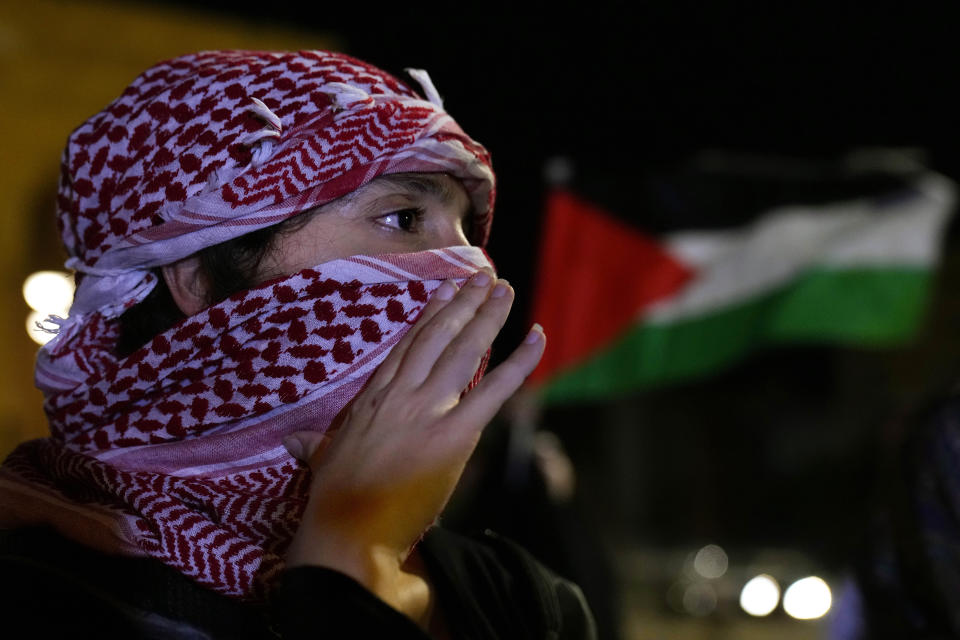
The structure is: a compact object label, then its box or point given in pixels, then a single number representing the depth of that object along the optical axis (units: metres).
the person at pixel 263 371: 1.20
